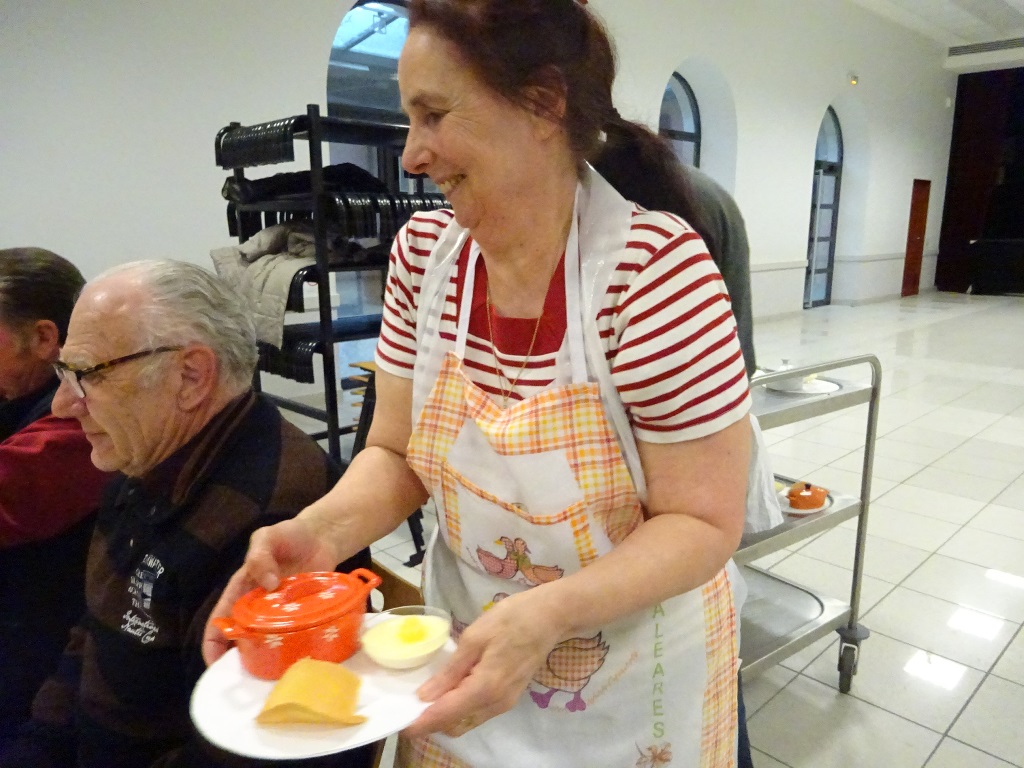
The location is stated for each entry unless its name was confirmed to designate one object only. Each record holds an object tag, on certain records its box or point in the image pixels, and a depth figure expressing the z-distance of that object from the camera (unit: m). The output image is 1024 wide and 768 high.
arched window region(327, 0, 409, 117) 5.42
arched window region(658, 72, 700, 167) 8.62
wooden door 12.49
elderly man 1.08
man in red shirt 1.39
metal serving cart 1.87
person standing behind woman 0.98
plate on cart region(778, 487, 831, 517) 2.05
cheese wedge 0.68
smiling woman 0.78
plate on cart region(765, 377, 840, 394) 2.05
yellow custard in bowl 0.76
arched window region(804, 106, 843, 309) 10.89
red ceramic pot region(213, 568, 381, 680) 0.76
